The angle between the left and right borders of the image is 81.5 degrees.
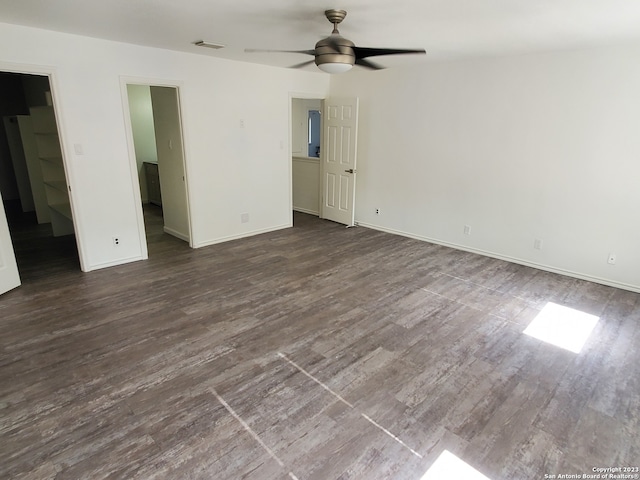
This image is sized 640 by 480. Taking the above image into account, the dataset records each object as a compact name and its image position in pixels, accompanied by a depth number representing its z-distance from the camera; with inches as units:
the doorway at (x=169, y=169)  191.2
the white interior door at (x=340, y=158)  229.9
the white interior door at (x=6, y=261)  141.2
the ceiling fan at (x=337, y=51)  105.7
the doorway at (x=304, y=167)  274.5
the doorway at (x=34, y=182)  184.7
